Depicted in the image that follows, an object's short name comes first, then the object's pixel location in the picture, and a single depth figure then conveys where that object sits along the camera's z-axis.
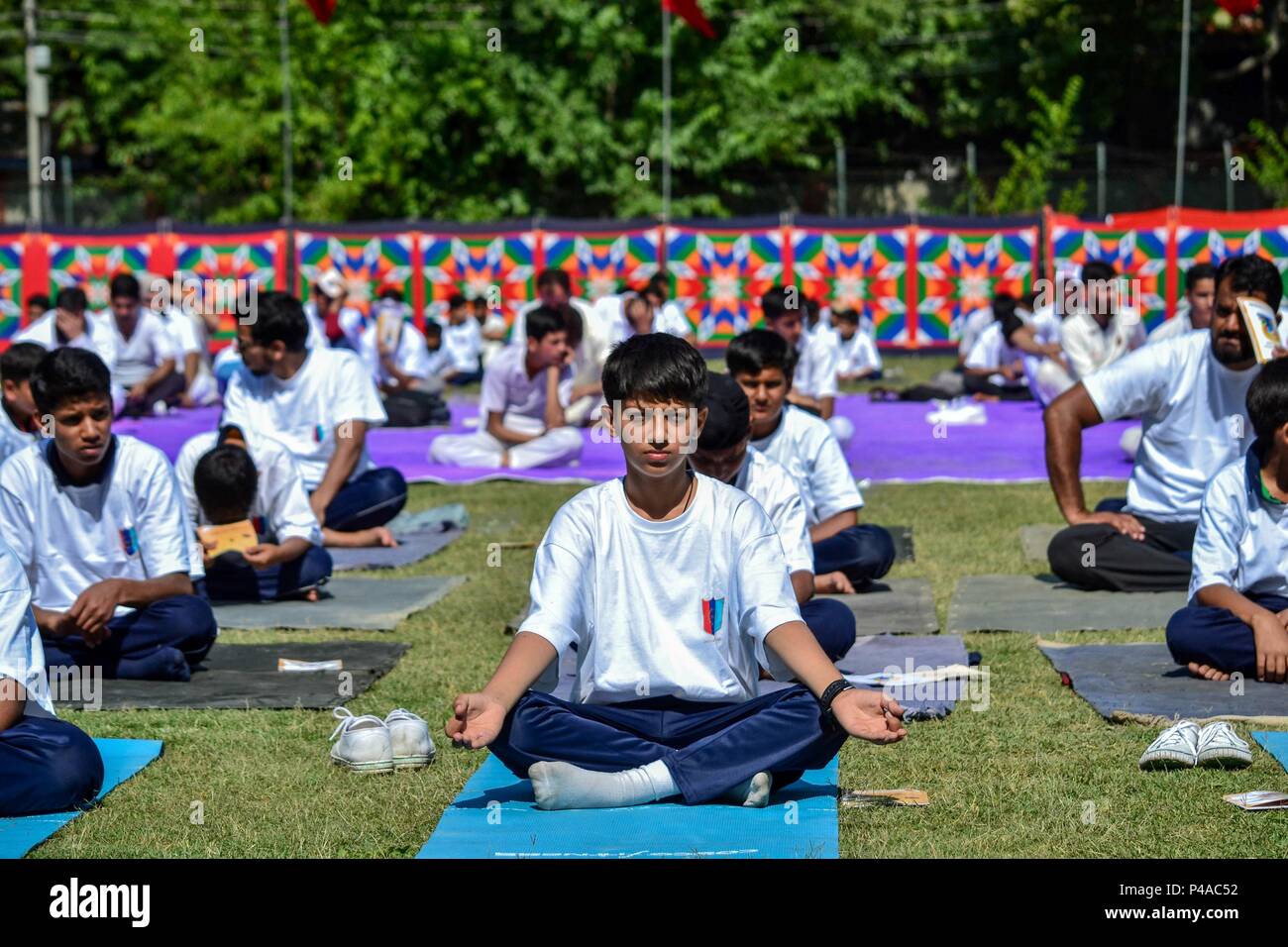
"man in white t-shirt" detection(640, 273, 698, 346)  19.88
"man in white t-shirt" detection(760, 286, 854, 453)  15.03
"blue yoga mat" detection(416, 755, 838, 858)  5.11
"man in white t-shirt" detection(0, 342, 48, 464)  9.90
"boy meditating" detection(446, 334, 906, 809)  5.48
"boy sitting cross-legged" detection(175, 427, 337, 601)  9.27
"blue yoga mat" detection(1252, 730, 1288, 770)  6.09
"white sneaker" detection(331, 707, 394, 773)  6.25
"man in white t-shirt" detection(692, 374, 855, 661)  7.02
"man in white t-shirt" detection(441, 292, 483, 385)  24.02
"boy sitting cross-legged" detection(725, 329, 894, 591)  8.40
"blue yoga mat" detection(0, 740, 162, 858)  5.40
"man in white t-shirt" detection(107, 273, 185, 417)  18.80
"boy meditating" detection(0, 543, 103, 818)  5.48
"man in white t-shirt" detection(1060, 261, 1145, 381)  17.16
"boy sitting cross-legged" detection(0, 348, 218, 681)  7.17
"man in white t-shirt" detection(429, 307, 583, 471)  14.73
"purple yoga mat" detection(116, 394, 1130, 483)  14.34
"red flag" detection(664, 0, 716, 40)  16.33
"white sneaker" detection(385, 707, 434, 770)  6.30
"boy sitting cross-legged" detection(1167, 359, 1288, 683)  7.16
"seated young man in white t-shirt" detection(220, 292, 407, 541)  10.99
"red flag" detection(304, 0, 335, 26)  14.23
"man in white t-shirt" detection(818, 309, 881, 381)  23.03
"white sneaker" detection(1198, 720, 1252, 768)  5.99
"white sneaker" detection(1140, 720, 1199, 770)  6.01
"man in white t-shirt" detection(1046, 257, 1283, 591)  9.33
